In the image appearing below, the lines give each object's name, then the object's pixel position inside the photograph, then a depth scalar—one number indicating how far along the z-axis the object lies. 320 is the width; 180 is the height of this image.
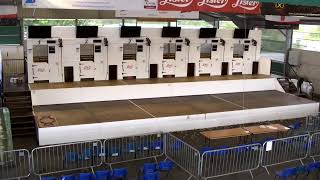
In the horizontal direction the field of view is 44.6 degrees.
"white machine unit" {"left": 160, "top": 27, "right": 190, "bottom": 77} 17.70
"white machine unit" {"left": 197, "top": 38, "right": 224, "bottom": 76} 18.44
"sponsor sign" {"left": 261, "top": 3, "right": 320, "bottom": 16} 13.28
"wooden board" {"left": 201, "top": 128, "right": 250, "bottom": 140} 11.51
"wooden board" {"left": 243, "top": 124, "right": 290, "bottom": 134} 12.21
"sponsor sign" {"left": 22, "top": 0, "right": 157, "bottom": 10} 12.06
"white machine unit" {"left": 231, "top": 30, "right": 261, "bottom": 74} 19.08
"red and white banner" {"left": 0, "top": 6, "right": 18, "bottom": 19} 16.14
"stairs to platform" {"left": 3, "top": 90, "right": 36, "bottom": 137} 12.94
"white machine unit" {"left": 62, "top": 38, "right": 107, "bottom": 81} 16.14
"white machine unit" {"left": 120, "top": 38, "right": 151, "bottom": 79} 17.14
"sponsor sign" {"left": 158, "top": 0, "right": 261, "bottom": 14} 12.72
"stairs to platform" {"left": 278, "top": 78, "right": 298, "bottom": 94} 19.27
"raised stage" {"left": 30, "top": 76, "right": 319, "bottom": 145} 12.40
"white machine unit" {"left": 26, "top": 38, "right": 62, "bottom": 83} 15.62
